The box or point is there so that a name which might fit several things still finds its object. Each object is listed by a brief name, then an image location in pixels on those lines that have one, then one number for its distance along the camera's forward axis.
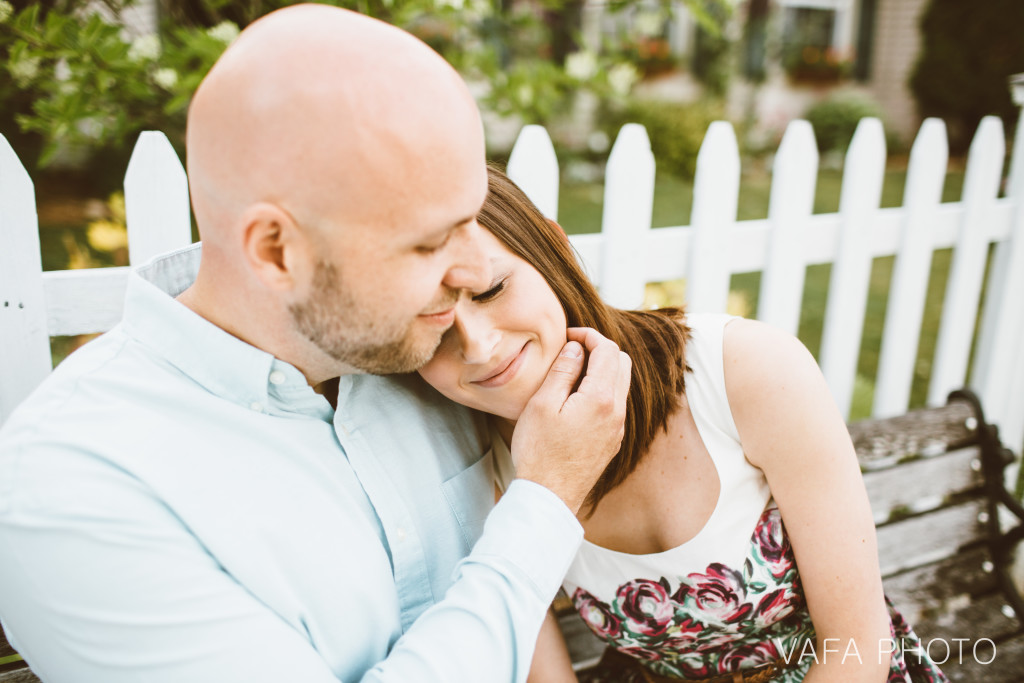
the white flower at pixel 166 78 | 2.37
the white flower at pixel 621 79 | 2.93
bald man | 1.01
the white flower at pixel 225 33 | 2.24
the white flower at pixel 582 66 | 2.81
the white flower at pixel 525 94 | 2.71
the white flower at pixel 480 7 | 2.65
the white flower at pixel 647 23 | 3.04
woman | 1.49
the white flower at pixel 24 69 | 2.16
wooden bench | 2.30
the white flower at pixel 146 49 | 2.36
